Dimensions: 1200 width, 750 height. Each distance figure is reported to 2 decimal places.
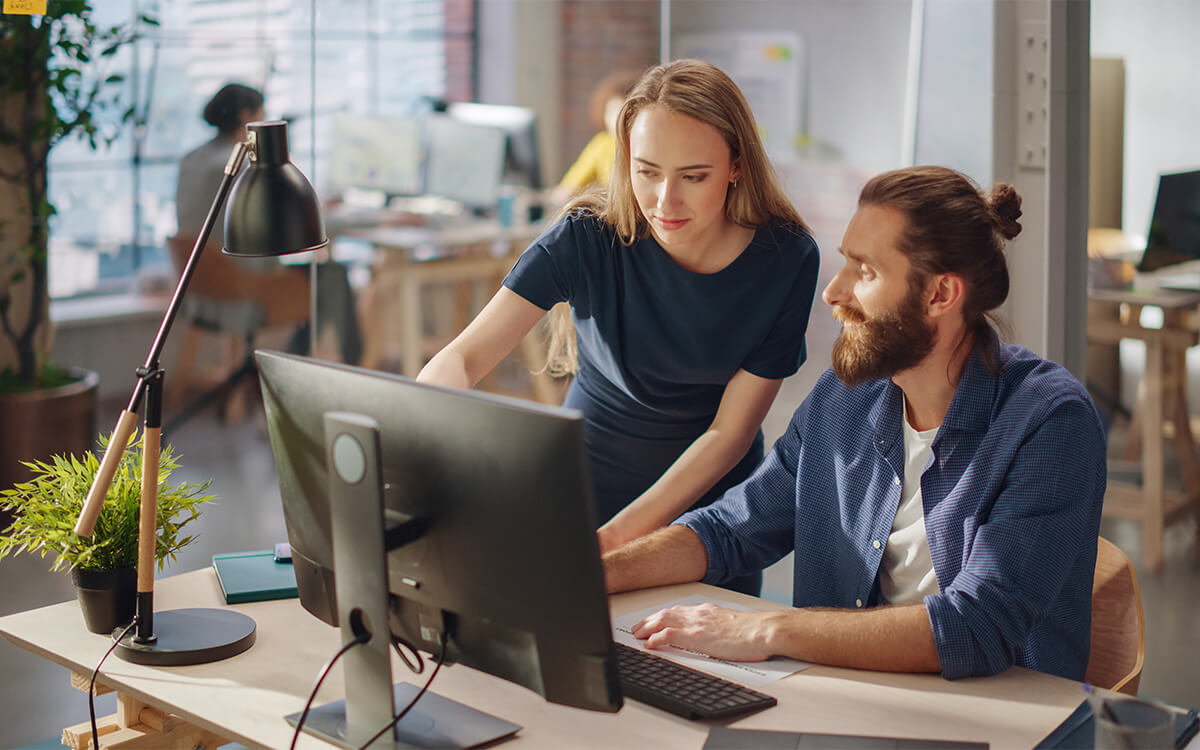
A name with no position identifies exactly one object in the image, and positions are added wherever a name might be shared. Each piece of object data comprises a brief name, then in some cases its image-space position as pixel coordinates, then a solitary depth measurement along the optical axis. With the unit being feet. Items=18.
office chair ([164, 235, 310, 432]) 13.32
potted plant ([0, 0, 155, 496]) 11.36
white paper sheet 5.14
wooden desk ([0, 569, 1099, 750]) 4.67
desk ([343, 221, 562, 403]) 16.20
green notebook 6.02
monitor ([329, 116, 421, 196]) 15.66
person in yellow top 17.48
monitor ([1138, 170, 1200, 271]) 9.28
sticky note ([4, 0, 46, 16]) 11.08
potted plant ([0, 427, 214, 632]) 5.48
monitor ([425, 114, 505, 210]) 17.72
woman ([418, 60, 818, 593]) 6.82
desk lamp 5.23
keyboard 4.79
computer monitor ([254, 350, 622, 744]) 3.99
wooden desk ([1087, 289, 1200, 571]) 9.55
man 5.18
